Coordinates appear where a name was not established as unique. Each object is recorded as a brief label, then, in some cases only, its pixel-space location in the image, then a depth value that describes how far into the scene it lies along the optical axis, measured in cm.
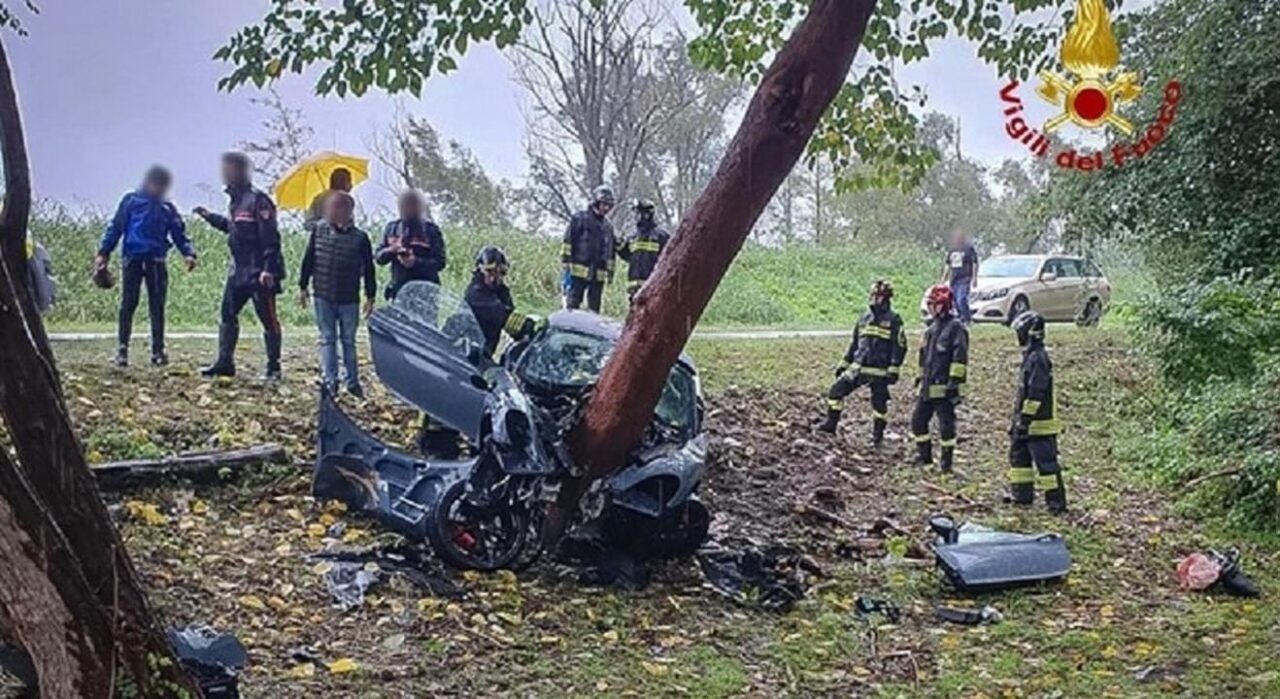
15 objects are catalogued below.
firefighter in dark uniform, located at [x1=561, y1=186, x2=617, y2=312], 1173
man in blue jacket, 932
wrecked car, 647
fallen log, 708
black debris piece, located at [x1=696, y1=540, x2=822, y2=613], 661
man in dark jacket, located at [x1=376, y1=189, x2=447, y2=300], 938
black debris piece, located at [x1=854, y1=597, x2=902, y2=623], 645
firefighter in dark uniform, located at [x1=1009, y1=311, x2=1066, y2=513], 870
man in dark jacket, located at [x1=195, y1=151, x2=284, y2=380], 924
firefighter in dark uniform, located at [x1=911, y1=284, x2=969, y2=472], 962
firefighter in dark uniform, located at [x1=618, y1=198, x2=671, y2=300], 1168
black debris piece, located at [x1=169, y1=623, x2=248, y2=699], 414
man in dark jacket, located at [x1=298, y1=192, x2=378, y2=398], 905
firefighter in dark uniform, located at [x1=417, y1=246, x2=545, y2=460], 790
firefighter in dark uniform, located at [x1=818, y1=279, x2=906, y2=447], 1045
